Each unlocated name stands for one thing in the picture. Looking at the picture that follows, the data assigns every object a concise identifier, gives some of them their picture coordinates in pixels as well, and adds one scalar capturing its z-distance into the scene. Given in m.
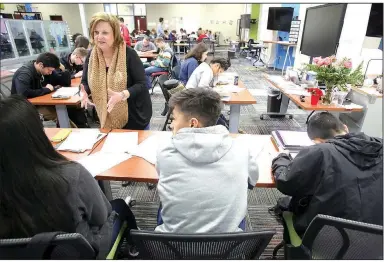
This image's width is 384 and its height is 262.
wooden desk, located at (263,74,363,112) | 2.25
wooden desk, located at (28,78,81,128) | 2.49
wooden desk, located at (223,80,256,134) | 2.53
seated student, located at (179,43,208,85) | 3.12
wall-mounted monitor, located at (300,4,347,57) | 2.78
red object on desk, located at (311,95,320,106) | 2.34
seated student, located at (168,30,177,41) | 10.50
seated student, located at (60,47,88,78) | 3.63
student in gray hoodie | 0.88
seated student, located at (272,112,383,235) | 0.96
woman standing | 1.57
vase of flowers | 2.14
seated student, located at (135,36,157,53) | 6.68
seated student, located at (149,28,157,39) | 10.17
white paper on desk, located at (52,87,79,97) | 2.68
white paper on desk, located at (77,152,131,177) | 1.30
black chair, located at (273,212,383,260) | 0.74
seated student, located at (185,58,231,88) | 2.74
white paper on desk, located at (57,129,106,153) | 1.49
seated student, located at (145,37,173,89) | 4.91
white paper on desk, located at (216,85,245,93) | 2.90
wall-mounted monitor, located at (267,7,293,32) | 6.55
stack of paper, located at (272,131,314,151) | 1.47
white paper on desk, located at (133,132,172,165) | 1.41
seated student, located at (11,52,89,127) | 2.48
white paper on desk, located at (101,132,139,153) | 1.49
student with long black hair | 0.69
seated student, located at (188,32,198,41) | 10.86
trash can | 3.77
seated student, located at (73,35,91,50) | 4.18
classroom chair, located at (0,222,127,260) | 0.62
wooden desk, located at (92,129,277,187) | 1.24
